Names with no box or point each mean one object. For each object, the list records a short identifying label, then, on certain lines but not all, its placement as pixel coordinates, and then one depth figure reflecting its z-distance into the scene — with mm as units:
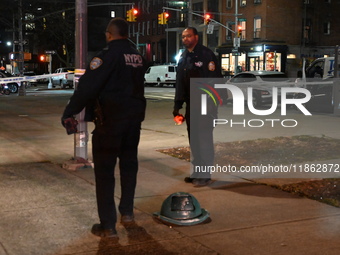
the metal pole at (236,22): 45569
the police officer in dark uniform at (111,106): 4688
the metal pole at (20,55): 34406
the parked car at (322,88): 19461
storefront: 50312
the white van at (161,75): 46125
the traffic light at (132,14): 37194
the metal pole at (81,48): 7949
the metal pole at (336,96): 16869
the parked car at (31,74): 52928
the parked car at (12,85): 34062
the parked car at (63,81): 44256
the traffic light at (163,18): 38844
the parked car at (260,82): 20312
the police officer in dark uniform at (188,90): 6734
